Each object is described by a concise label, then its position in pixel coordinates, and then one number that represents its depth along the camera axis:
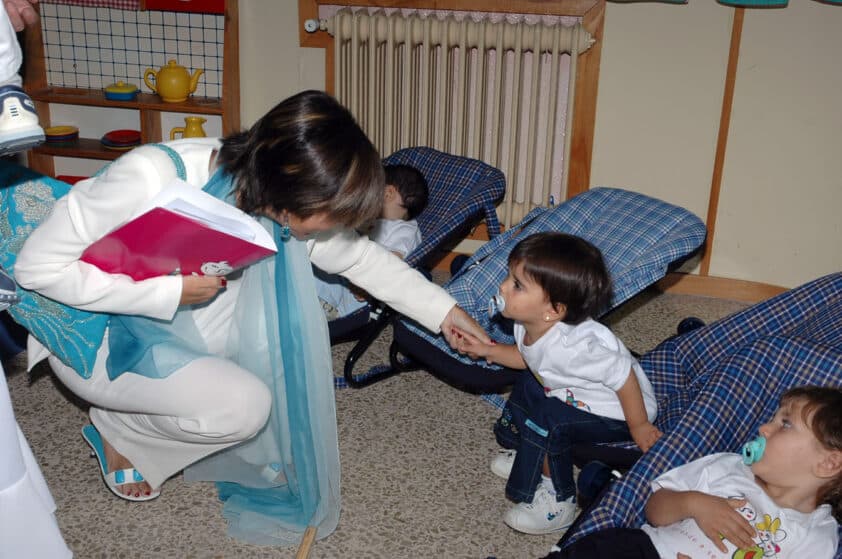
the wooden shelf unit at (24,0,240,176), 3.55
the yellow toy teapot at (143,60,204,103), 3.58
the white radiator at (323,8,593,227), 3.35
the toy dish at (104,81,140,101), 3.64
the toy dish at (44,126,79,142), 3.80
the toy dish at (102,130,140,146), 3.76
